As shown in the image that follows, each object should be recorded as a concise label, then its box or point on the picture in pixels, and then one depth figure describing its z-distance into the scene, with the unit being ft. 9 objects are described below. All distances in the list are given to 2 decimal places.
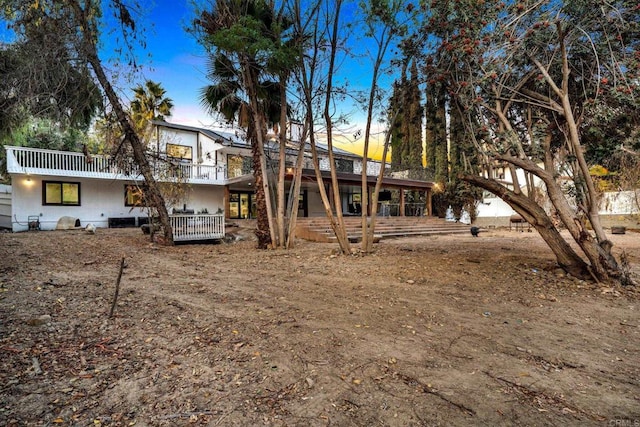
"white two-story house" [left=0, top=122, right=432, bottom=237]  52.03
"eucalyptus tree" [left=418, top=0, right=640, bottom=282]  18.17
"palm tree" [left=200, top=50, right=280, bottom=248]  36.19
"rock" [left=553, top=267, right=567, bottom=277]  22.64
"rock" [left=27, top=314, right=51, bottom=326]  12.73
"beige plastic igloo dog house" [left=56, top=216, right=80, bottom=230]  56.08
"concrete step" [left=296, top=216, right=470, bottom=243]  50.54
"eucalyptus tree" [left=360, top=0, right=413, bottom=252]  27.84
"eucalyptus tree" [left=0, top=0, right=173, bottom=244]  25.24
